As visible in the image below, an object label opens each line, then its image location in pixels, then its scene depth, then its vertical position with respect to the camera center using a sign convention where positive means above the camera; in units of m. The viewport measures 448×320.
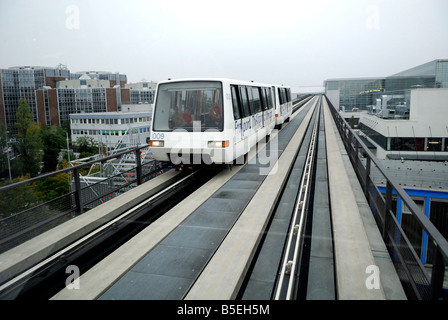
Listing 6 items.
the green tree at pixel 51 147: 59.00 -6.15
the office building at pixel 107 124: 67.50 -2.57
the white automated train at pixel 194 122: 8.84 -0.33
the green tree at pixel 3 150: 42.10 -4.81
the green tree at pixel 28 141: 48.22 -4.20
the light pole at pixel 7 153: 39.76 -5.01
